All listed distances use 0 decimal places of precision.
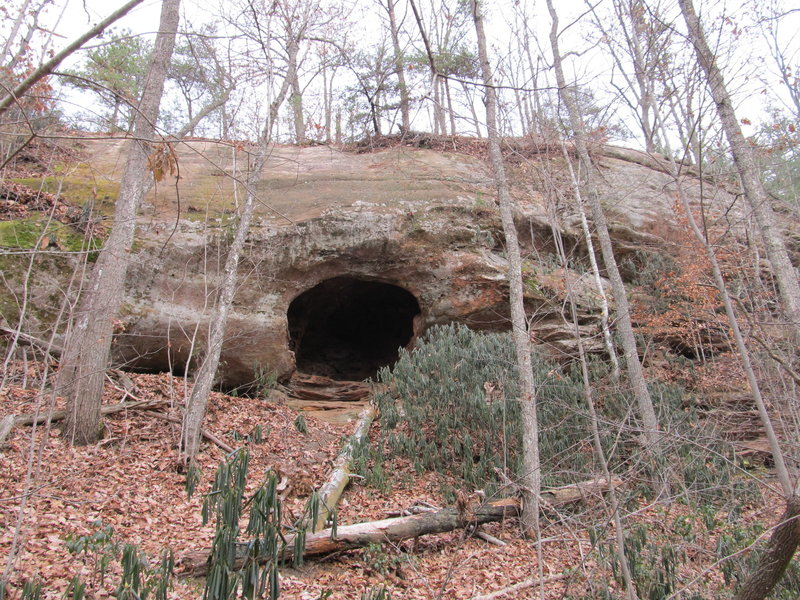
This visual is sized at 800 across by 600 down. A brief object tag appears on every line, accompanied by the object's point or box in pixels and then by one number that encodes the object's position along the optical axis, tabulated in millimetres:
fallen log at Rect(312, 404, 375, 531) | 7004
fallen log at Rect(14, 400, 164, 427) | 7195
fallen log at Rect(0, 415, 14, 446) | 6702
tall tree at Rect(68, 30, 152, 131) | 14156
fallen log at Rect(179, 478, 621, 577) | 5082
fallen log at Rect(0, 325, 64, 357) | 8641
